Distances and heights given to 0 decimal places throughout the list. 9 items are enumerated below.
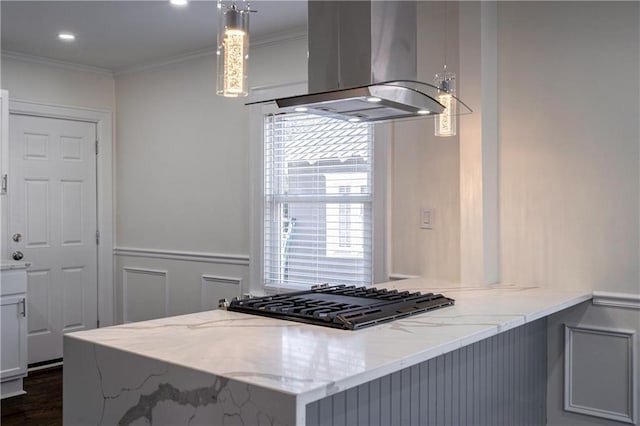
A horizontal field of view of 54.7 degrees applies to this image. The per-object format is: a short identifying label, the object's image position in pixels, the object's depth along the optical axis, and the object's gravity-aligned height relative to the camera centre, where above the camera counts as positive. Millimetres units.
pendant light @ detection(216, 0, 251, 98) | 2045 +539
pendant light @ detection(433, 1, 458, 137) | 2725 +485
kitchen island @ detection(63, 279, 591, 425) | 1466 -399
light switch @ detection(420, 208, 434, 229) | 3404 -32
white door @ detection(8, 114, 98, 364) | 4965 -84
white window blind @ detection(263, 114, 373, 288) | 3867 +73
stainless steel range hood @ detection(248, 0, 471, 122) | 2287 +583
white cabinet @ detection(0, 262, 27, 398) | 4133 -776
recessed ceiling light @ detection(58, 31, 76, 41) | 4363 +1259
